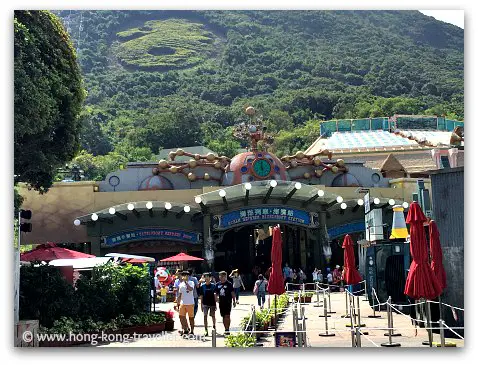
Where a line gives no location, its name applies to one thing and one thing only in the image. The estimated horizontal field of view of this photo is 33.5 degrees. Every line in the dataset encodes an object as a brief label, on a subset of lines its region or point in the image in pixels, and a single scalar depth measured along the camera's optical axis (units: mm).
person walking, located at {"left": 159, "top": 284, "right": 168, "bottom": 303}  25906
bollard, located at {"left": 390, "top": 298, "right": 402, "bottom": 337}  14617
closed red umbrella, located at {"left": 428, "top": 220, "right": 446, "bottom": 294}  13016
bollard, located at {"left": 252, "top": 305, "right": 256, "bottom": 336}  13676
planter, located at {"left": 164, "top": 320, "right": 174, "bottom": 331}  16594
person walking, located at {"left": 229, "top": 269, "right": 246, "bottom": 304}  21959
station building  29641
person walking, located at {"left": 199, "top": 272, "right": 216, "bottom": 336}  15047
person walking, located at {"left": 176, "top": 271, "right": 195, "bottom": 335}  15148
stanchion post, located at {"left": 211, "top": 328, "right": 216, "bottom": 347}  12000
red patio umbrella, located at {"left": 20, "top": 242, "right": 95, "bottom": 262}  17311
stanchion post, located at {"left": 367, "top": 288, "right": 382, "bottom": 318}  18609
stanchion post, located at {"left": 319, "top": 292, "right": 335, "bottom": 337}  15242
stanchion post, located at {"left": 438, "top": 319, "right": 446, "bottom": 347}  11906
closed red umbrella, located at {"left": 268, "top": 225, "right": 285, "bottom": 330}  15461
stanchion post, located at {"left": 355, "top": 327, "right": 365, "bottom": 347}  11938
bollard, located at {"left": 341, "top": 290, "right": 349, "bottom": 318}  18506
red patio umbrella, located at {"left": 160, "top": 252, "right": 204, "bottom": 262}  27062
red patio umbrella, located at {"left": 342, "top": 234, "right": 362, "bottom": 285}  17906
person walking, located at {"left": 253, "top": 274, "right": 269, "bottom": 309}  20172
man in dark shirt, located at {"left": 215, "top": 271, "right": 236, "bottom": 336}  14742
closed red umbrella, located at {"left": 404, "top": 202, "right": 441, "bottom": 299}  12500
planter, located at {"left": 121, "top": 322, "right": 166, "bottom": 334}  15559
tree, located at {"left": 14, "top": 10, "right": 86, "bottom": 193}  14570
